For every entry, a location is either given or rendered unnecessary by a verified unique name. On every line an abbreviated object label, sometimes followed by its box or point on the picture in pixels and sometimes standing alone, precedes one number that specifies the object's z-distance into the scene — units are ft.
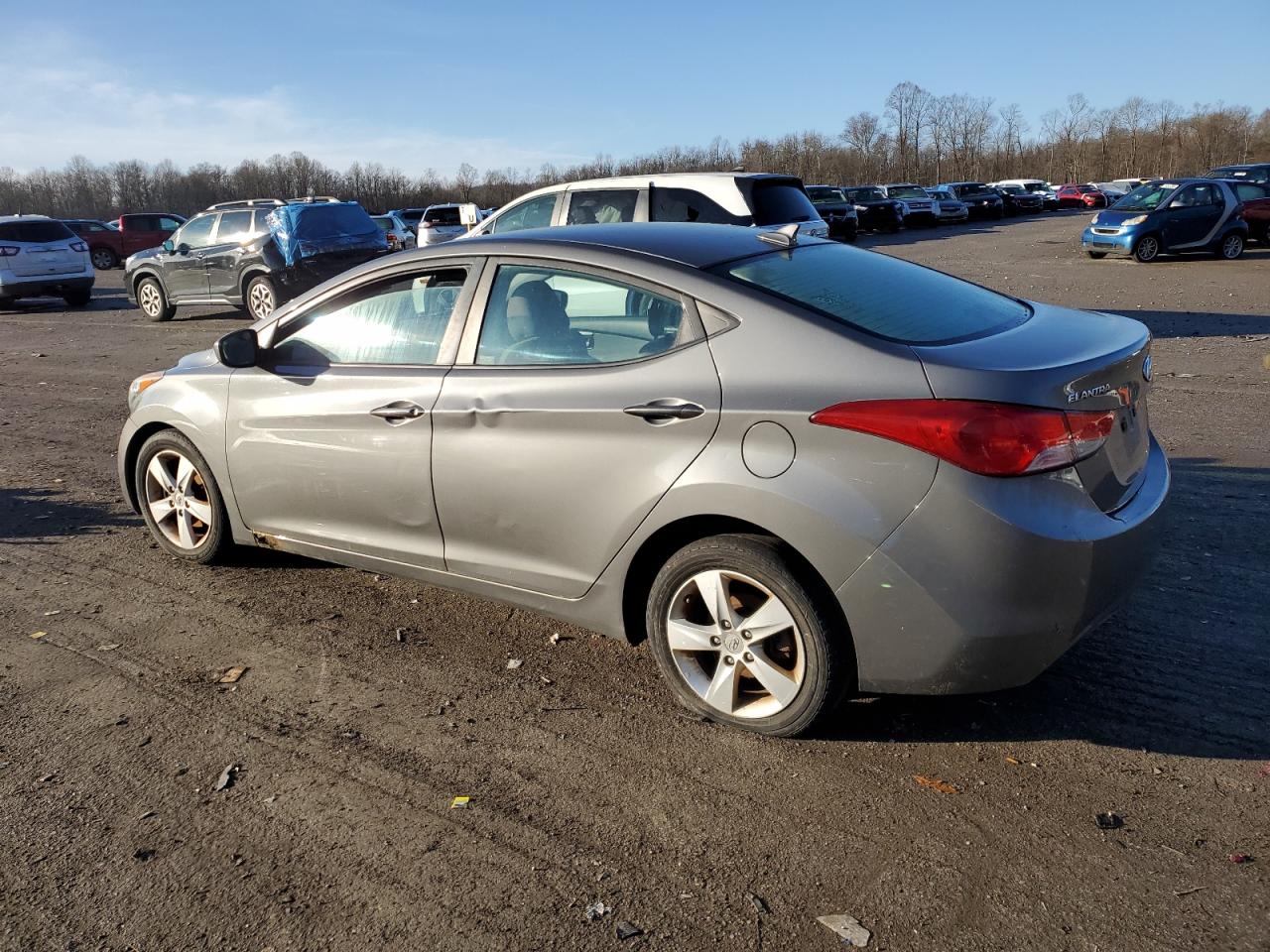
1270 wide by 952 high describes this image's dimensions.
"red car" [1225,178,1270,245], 79.23
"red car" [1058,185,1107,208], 196.24
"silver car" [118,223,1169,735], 9.95
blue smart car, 73.61
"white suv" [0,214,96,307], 66.95
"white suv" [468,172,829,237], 34.47
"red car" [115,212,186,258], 119.14
